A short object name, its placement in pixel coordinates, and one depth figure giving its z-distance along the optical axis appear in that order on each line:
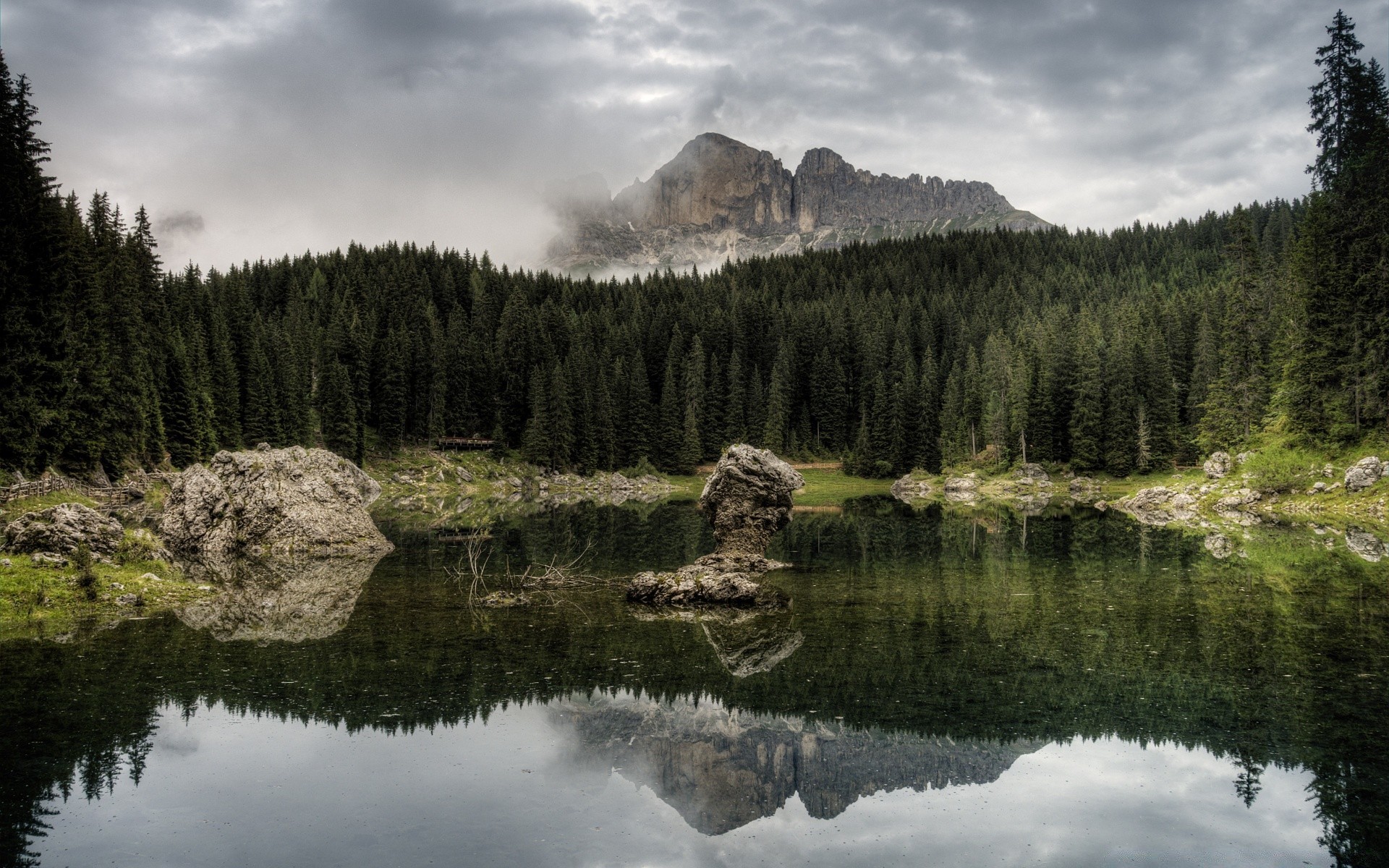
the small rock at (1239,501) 64.81
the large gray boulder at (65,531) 29.03
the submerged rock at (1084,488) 96.04
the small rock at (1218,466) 71.69
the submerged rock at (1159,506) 63.78
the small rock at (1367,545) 35.56
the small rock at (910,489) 102.62
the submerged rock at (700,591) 29.09
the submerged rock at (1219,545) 39.09
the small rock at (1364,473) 54.53
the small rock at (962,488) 103.62
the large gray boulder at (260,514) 42.62
